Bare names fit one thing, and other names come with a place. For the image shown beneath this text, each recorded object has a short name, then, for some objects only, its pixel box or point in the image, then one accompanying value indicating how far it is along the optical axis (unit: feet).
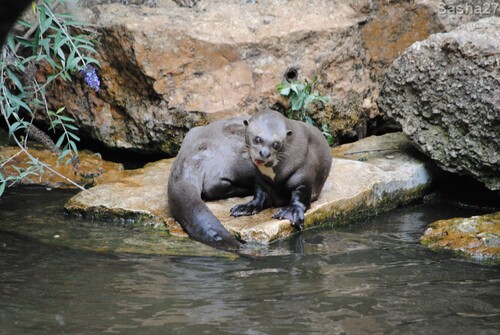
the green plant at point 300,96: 40.81
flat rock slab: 31.48
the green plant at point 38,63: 30.58
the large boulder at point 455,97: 34.30
